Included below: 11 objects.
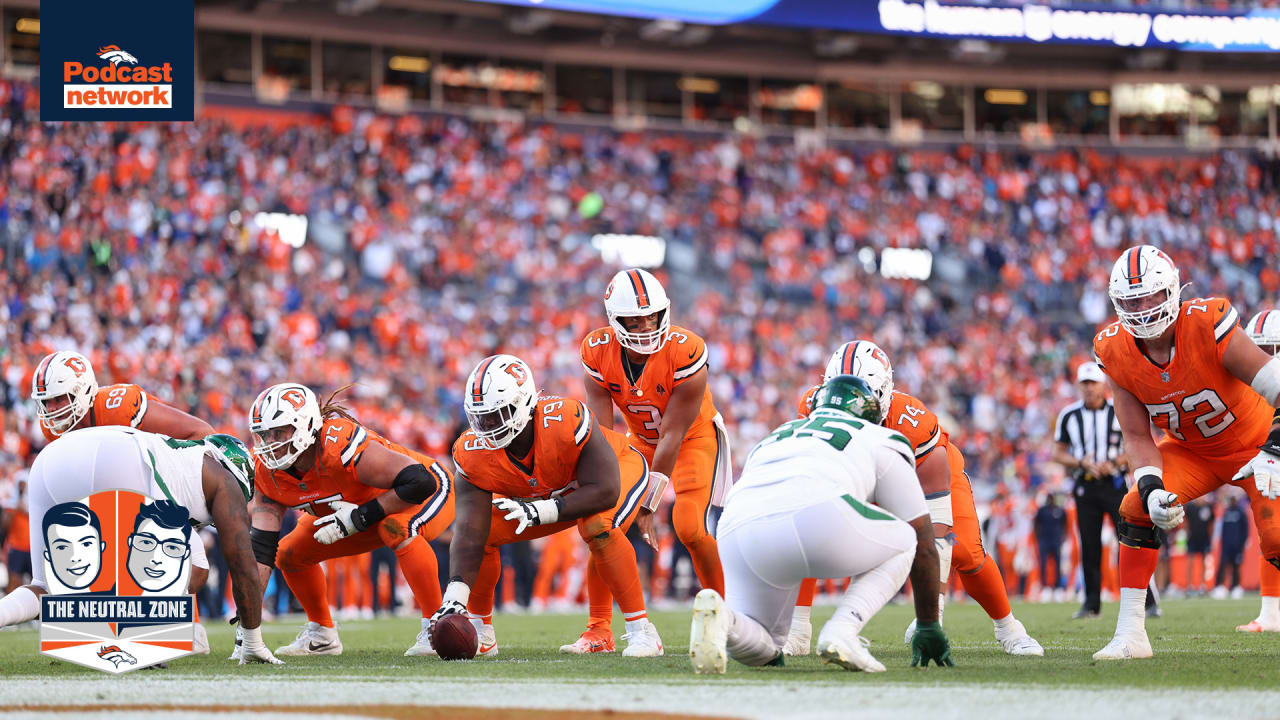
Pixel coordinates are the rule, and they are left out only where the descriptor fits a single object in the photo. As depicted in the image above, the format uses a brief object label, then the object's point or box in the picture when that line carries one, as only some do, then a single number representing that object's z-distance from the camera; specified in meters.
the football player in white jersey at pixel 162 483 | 13.30
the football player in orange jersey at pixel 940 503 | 14.84
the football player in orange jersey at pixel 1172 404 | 14.43
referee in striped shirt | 23.97
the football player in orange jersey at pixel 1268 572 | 18.45
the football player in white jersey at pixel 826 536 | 11.61
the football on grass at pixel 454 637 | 14.22
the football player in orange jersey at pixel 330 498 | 14.95
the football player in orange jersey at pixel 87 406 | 16.47
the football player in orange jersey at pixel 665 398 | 16.55
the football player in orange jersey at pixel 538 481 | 14.74
